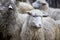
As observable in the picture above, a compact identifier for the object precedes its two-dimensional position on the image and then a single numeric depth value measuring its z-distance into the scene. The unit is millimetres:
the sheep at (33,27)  5395
